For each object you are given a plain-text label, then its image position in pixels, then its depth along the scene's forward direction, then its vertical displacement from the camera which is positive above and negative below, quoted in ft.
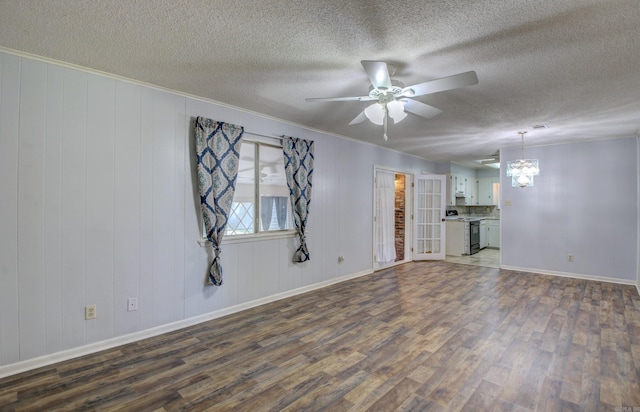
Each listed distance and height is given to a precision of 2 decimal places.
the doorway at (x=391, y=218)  19.35 -0.94
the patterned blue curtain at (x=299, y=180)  13.41 +1.09
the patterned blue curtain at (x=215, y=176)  10.44 +1.02
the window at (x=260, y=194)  12.00 +0.45
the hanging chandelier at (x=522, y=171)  16.01 +1.83
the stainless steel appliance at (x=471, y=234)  24.76 -2.51
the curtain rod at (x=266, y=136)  12.20 +2.92
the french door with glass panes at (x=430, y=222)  22.56 -1.33
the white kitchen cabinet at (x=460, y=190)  25.58 +1.32
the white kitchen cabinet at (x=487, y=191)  29.30 +1.36
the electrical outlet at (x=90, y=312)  8.44 -3.08
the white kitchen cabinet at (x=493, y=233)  27.55 -2.67
